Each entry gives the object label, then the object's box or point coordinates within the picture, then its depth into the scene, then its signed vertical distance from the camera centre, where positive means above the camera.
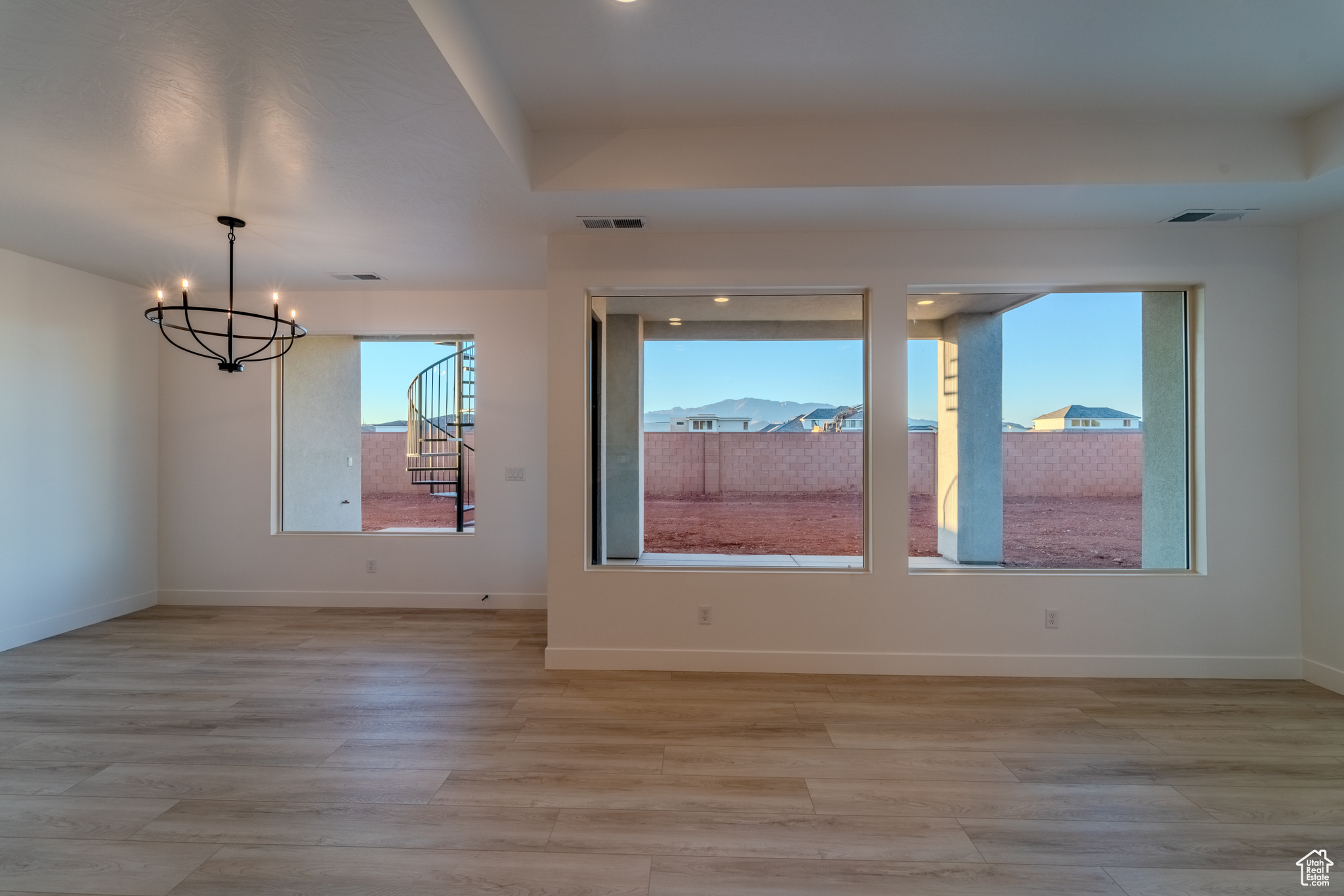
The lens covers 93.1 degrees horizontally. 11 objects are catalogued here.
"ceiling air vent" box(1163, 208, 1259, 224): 3.41 +1.26
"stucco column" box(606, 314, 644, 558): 4.00 +0.08
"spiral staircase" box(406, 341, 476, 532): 5.38 +0.19
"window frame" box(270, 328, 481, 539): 5.32 +0.22
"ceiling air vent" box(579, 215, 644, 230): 3.56 +1.28
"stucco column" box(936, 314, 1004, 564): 3.89 +0.07
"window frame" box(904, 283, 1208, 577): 3.73 +0.07
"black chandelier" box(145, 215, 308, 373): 3.19 +0.69
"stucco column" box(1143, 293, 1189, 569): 3.82 +0.10
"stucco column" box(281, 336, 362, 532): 5.45 +0.14
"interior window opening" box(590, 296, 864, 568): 3.93 +0.10
